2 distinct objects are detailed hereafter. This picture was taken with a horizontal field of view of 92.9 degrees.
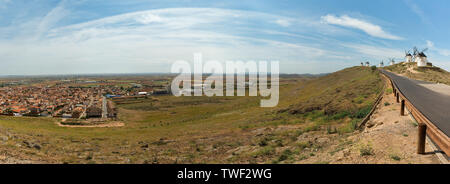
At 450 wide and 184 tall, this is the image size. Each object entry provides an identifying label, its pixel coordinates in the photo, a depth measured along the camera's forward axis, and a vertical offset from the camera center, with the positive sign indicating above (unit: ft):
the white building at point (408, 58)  191.42 +21.08
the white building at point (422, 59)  152.15 +15.71
